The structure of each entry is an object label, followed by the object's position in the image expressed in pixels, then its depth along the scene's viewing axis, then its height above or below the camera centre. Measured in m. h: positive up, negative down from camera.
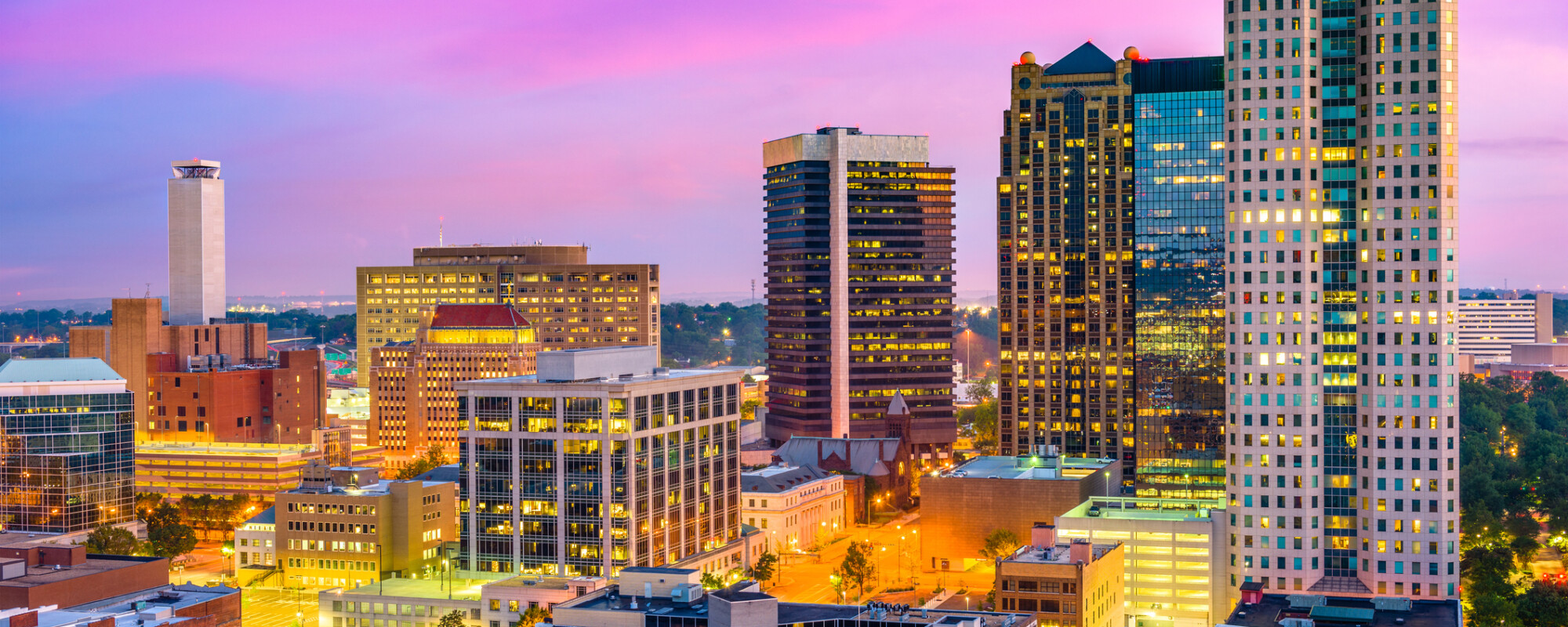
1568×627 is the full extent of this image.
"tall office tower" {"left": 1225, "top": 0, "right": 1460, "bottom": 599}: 185.50 +2.68
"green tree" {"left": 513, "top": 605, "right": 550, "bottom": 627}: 177.62 -35.19
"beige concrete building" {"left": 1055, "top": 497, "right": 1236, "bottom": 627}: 194.50 -32.70
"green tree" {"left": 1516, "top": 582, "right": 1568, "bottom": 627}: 176.62 -34.53
